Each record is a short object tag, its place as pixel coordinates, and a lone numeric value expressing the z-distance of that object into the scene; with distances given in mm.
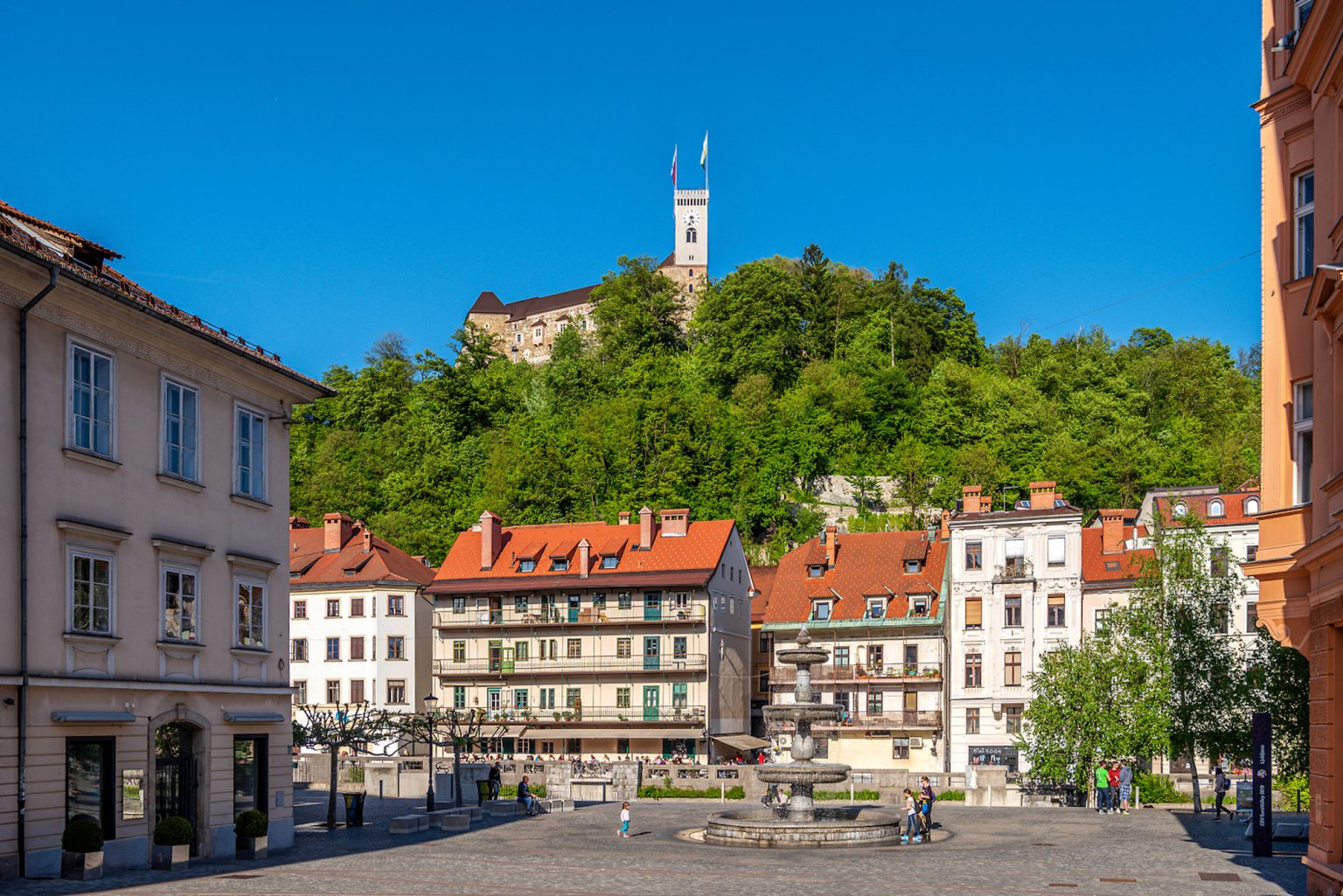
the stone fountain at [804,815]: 37344
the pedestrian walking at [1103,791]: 48906
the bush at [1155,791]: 52062
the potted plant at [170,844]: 29188
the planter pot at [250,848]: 32406
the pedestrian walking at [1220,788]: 45188
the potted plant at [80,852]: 26375
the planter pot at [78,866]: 26359
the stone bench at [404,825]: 40000
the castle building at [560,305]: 181250
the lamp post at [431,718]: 46625
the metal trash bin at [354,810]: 43312
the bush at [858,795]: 53281
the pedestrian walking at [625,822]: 39406
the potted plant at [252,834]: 32312
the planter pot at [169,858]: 29156
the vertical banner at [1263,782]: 29828
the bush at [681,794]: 56062
